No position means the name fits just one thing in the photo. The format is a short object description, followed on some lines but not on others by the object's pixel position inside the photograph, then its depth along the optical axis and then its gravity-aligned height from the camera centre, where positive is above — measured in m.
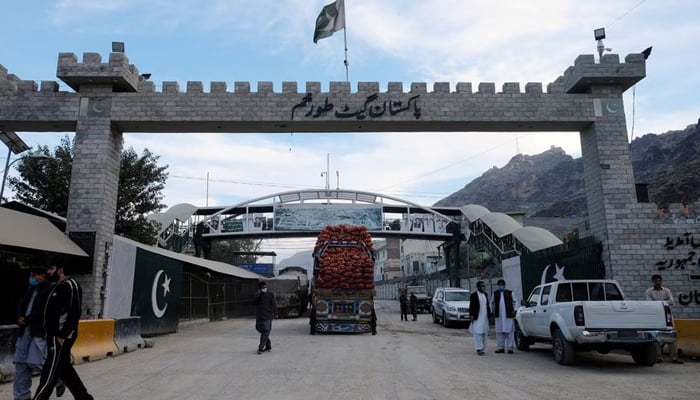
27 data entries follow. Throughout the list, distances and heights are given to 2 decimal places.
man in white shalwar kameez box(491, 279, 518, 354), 11.98 -0.89
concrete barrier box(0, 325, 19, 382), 8.15 -1.01
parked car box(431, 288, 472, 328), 21.02 -0.89
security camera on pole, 16.22 +8.08
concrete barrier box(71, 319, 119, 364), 10.25 -1.11
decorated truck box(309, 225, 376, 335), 17.33 -0.29
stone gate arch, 15.47 +5.75
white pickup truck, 8.95 -0.76
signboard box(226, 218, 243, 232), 39.75 +5.13
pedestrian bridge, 39.19 +5.48
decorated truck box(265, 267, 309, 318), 29.55 -0.35
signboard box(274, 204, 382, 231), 39.25 +5.71
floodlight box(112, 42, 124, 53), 16.25 +7.97
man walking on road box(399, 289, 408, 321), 26.92 -1.05
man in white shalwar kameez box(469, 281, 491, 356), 11.67 -0.75
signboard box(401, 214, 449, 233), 40.06 +5.14
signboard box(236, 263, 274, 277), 45.69 +1.96
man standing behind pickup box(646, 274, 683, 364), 10.11 -0.25
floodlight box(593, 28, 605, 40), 16.36 +8.27
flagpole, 18.65 +9.13
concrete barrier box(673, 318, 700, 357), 10.40 -1.13
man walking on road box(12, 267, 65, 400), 6.02 -0.67
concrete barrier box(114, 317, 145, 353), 12.00 -1.11
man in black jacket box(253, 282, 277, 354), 12.09 -0.59
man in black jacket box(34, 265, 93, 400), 5.89 -0.54
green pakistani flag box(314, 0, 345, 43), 18.50 +9.95
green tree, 22.45 +4.94
